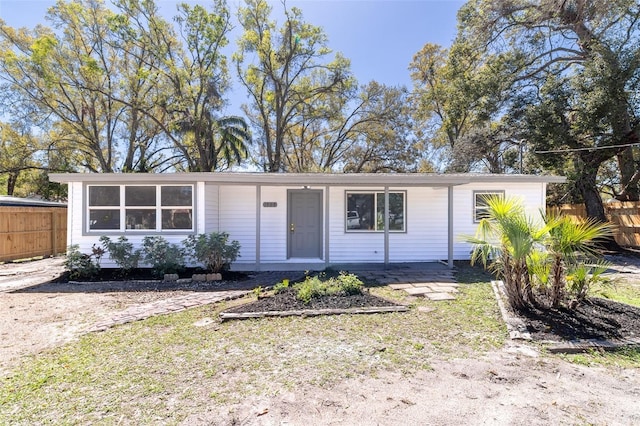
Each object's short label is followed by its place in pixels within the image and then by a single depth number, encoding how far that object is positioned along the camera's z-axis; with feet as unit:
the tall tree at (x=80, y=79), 53.11
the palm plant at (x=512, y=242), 14.69
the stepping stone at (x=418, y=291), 19.85
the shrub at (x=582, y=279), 14.32
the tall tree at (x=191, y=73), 57.72
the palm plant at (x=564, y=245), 14.28
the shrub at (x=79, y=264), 24.81
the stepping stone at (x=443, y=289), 20.42
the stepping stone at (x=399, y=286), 21.18
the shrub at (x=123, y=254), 25.14
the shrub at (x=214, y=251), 24.58
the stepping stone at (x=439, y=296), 18.82
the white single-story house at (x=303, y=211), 27.14
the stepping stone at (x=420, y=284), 22.22
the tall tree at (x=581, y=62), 37.55
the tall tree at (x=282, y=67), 63.36
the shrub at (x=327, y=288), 17.51
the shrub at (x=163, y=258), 24.99
